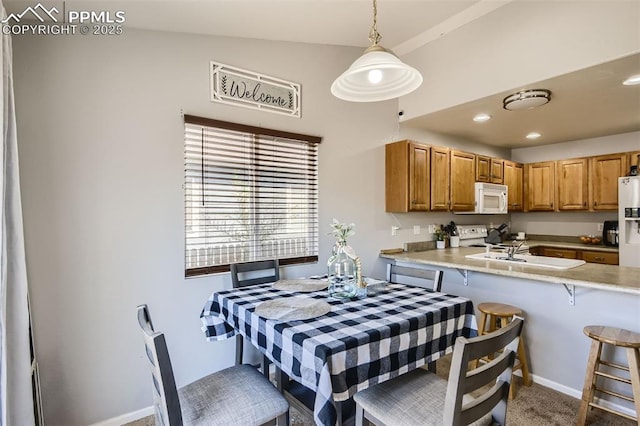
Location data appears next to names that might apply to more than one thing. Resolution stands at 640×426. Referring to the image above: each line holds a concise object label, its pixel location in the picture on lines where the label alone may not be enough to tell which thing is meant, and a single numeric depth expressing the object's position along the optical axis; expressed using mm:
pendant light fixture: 1595
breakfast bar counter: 2021
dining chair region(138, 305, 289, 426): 1150
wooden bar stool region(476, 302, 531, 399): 2408
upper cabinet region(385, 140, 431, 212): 3334
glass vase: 1889
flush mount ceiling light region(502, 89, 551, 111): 2537
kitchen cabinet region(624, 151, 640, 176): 3743
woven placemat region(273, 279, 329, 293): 2041
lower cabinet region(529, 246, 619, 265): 3725
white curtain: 1448
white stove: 4227
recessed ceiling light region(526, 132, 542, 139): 4039
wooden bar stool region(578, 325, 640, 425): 1816
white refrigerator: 3283
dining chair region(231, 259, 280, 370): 2174
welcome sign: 2410
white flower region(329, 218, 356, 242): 1861
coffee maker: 3943
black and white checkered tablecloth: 1202
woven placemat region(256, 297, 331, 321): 1502
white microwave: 4012
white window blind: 2322
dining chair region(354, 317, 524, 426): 1057
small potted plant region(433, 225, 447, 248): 3951
